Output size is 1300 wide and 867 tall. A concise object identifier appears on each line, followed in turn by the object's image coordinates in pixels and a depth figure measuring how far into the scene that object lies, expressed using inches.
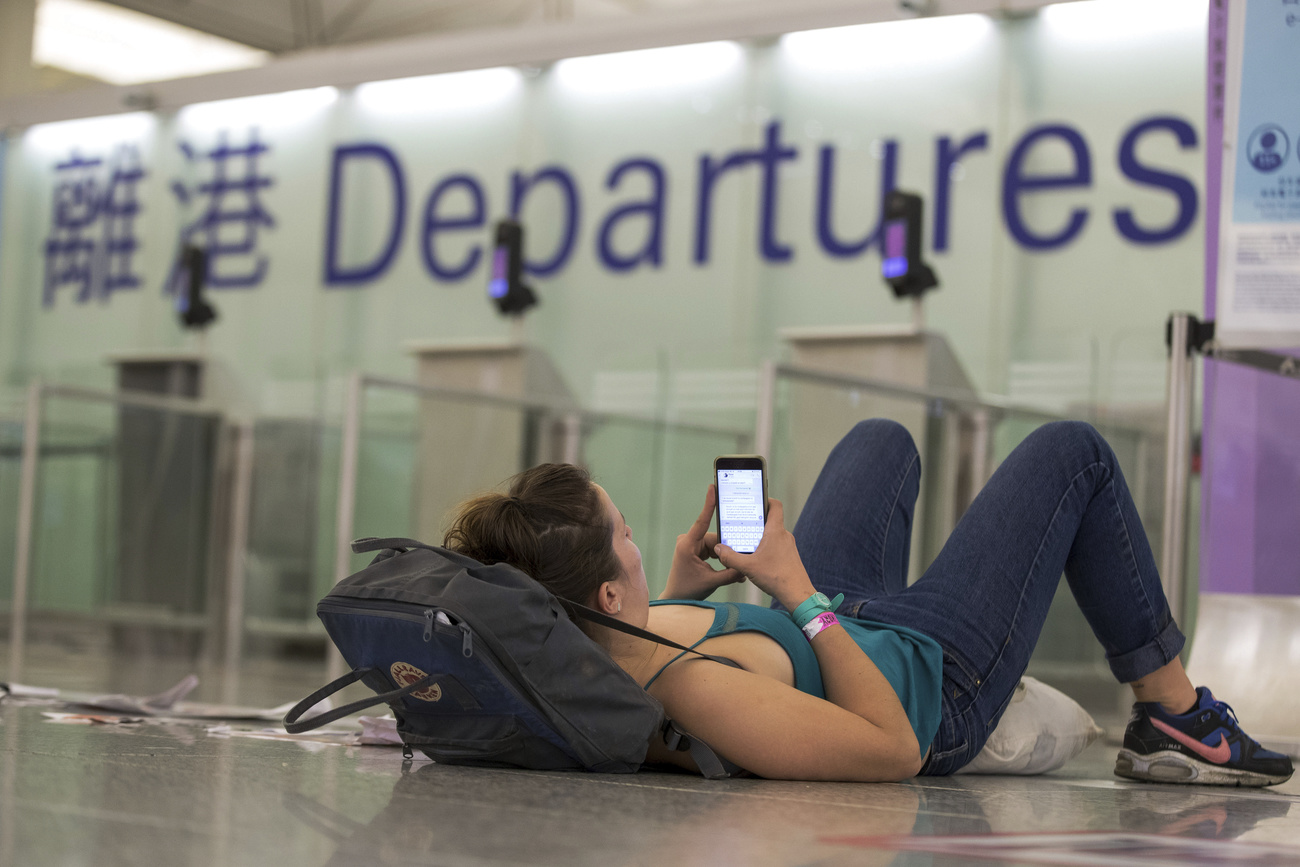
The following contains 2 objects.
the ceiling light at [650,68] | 288.5
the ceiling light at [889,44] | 267.3
